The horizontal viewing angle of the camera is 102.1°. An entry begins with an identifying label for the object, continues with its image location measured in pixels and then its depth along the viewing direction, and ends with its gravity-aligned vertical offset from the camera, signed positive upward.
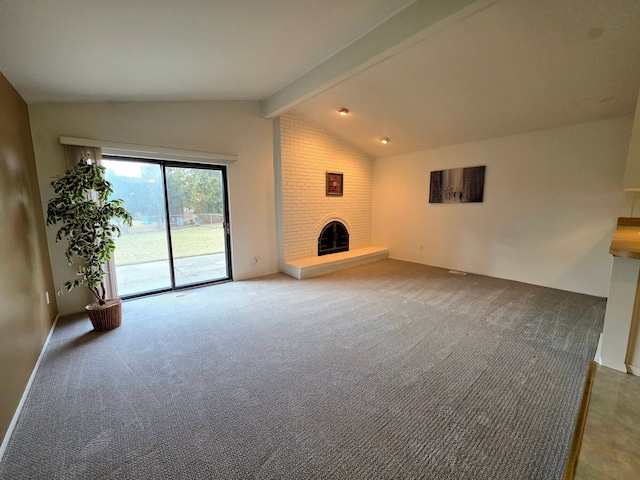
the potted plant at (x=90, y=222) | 2.50 -0.17
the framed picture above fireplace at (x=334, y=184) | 5.34 +0.42
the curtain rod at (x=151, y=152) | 2.92 +0.70
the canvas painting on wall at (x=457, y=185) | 4.50 +0.33
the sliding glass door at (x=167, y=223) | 3.46 -0.27
